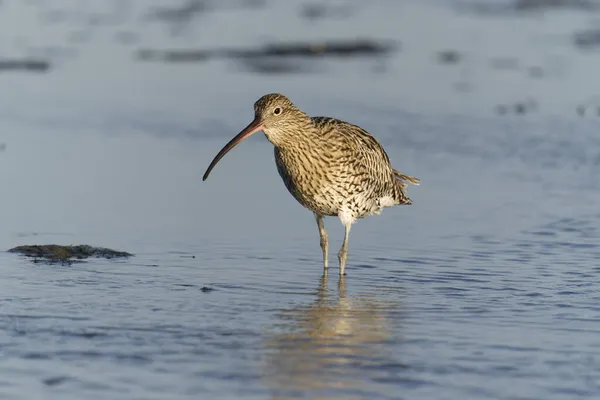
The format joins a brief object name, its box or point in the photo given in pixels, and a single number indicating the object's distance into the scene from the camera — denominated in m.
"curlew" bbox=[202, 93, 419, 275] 9.67
